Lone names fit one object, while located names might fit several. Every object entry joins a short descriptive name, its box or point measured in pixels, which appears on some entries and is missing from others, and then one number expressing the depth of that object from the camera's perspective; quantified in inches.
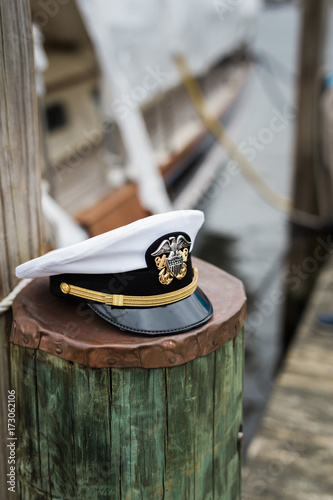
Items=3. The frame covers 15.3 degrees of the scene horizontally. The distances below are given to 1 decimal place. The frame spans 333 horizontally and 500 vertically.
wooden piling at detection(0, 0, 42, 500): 62.5
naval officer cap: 62.8
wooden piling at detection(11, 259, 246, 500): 60.5
